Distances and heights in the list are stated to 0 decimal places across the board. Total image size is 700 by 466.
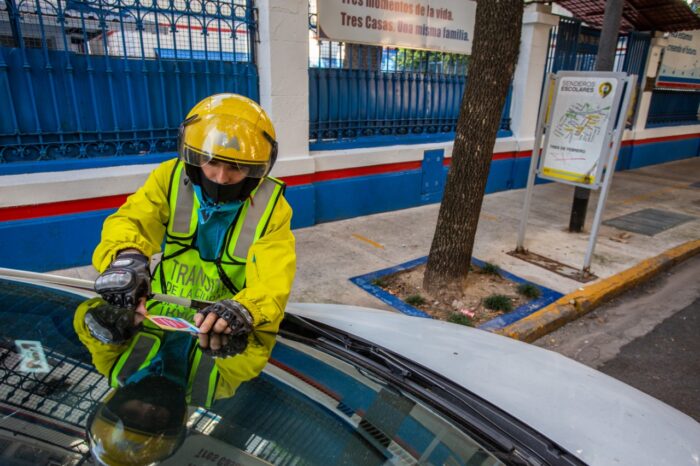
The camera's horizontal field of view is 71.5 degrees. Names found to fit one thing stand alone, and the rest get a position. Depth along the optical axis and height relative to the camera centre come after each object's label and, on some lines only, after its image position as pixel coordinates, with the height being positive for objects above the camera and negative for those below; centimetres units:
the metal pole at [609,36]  548 +43
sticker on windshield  130 -78
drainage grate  683 -203
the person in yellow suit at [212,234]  164 -66
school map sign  478 -51
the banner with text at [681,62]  1114 +35
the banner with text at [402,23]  594 +61
